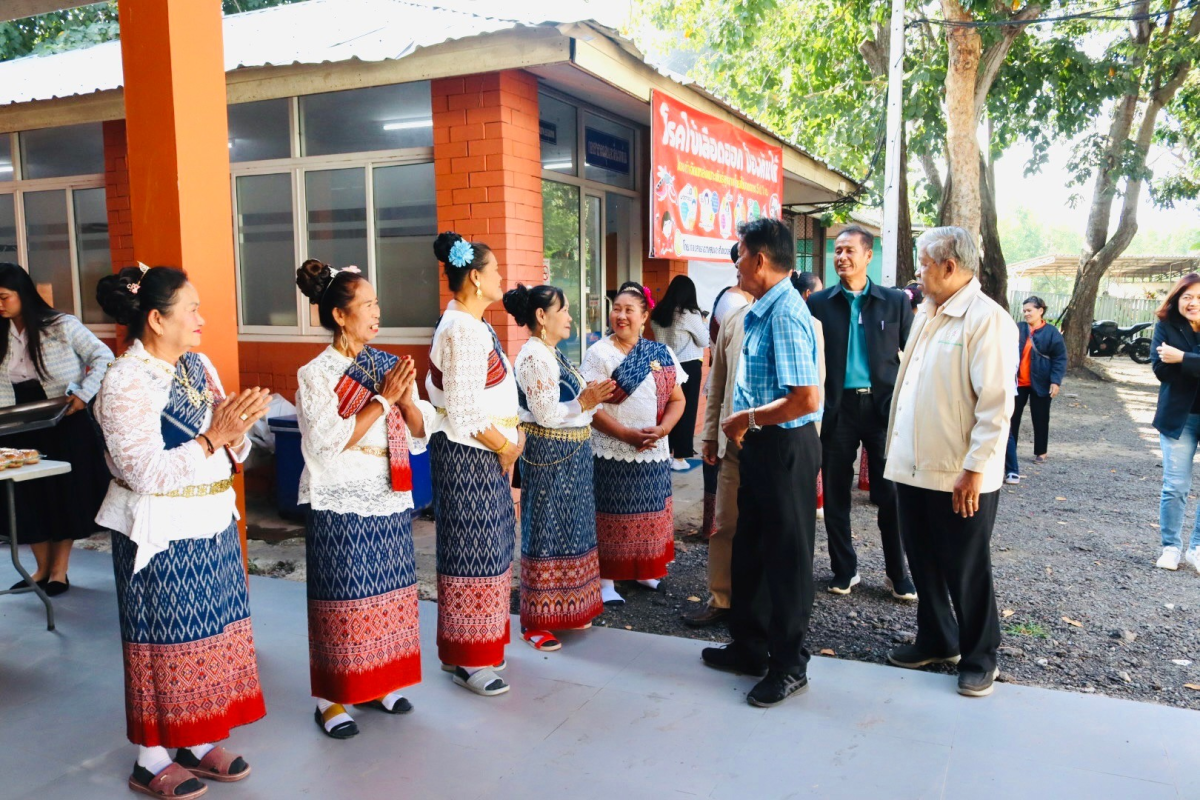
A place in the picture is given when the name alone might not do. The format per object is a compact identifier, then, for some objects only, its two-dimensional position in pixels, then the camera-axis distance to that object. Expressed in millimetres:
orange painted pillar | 3590
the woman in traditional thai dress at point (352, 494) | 3100
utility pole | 9078
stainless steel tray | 3896
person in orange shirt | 8539
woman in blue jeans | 5207
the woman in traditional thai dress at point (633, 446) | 4582
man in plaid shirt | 3412
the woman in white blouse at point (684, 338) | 7180
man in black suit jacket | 4652
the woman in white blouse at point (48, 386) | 4734
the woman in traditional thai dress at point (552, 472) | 4000
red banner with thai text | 6590
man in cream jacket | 3416
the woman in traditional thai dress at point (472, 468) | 3416
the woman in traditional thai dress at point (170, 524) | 2682
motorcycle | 23547
